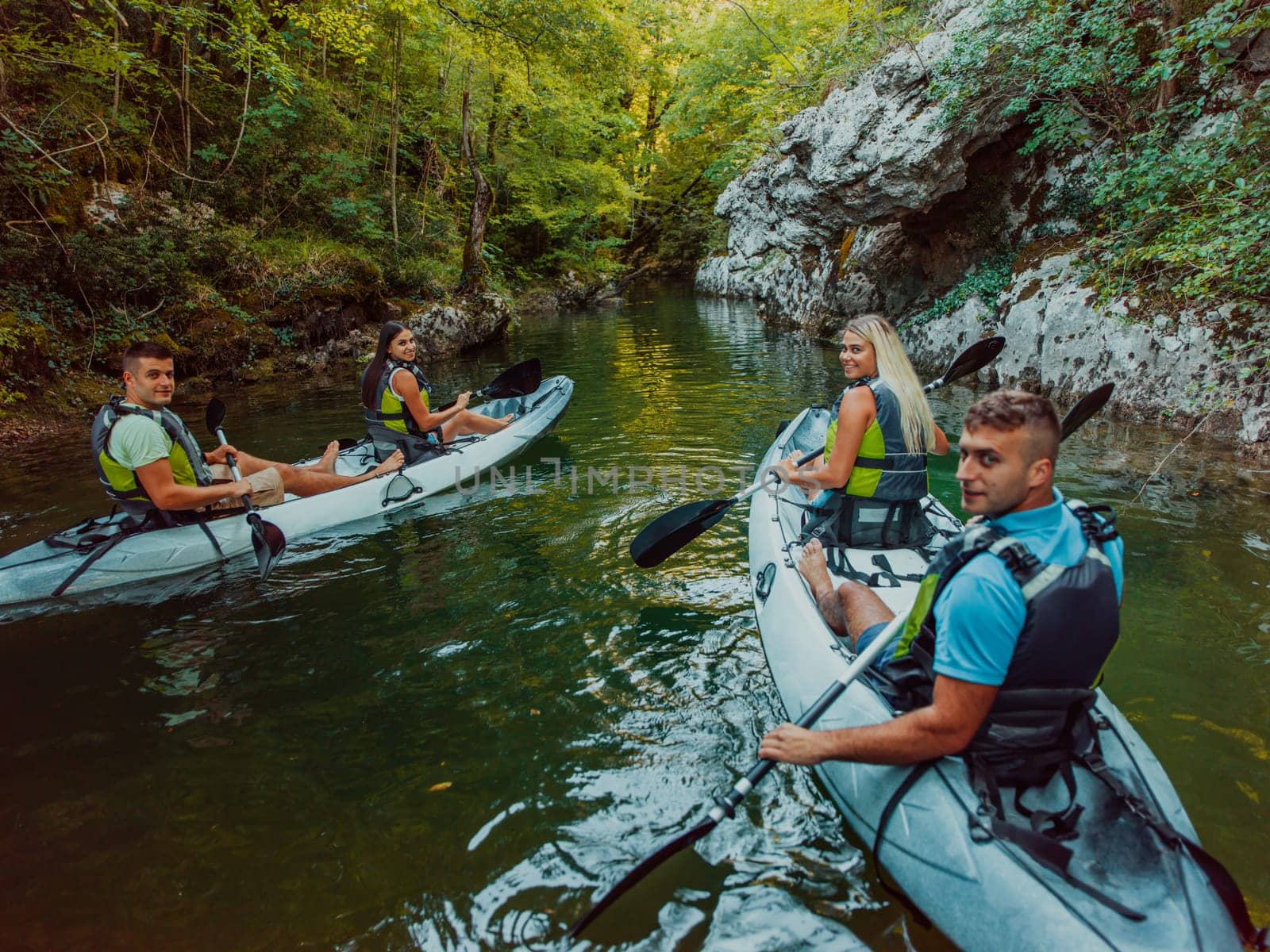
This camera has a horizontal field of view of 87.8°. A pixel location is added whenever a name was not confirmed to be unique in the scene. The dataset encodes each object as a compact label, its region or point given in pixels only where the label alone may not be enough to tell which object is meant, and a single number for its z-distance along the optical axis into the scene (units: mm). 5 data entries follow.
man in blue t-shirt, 1708
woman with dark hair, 5824
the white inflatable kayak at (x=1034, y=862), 1641
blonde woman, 3525
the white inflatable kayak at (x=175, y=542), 4219
